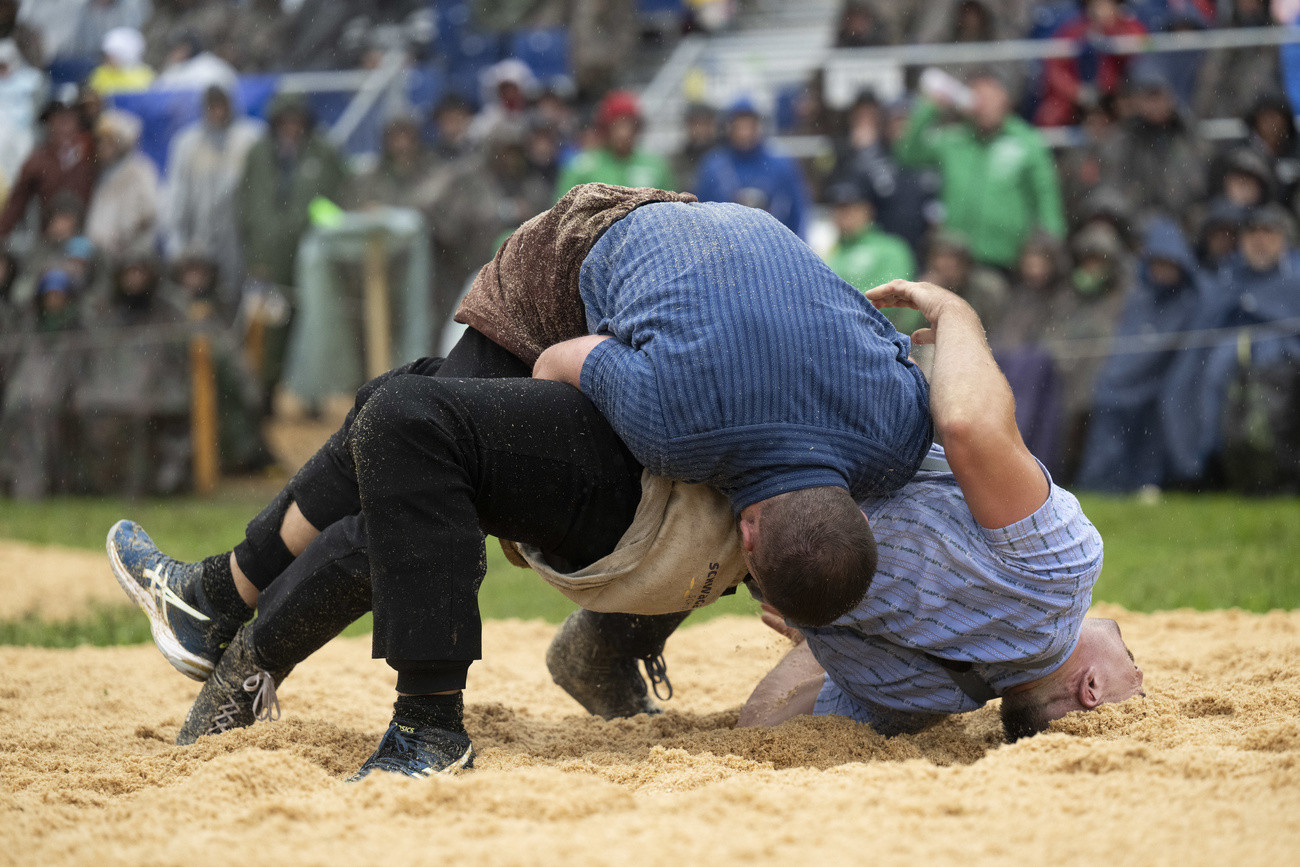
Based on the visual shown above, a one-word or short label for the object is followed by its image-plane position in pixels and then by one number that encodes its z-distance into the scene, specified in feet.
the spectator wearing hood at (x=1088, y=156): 55.42
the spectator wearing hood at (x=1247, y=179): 50.80
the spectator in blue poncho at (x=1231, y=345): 49.06
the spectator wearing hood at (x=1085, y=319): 52.31
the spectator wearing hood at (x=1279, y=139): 51.34
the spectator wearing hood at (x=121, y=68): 70.44
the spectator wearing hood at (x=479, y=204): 62.75
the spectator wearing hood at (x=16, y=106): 67.05
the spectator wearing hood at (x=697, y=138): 62.39
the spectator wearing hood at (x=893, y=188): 56.39
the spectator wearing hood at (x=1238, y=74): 54.24
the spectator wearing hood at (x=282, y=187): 64.44
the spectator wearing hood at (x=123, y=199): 62.85
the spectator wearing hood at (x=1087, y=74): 57.52
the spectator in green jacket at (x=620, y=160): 59.00
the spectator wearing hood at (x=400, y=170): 65.26
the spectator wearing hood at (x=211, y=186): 64.59
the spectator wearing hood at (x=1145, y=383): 51.13
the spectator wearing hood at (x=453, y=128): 65.82
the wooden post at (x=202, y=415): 59.06
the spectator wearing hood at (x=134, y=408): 58.65
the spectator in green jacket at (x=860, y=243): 52.60
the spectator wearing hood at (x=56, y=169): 64.23
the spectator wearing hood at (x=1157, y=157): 53.62
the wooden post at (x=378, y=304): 64.18
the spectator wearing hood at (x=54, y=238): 61.62
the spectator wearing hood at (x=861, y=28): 66.90
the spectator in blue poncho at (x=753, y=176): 57.47
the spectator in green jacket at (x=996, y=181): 54.49
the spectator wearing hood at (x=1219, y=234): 50.54
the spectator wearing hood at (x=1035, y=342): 51.70
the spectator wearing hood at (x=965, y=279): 53.47
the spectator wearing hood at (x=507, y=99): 67.87
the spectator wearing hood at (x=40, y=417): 58.75
